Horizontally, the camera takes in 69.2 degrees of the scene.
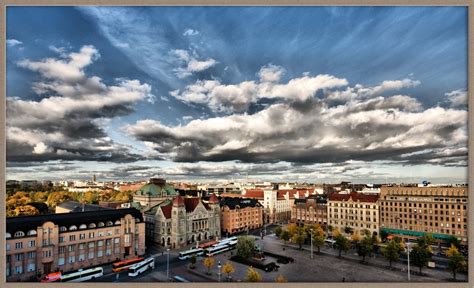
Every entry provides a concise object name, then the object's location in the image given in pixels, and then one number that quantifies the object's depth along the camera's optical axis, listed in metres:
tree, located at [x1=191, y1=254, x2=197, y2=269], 50.89
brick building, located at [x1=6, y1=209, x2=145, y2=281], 43.41
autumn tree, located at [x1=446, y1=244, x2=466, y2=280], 44.81
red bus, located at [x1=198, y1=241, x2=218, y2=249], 62.09
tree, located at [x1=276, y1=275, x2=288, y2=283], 42.19
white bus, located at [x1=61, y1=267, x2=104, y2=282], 43.56
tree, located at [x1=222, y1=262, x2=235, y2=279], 45.03
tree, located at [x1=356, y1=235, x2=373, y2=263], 53.16
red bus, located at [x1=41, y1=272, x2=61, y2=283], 43.41
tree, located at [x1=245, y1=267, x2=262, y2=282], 41.66
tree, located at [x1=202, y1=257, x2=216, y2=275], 47.81
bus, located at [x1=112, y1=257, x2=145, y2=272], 48.72
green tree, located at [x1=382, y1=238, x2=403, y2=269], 50.20
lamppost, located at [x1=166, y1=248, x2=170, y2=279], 46.37
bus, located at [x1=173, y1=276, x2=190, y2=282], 44.69
